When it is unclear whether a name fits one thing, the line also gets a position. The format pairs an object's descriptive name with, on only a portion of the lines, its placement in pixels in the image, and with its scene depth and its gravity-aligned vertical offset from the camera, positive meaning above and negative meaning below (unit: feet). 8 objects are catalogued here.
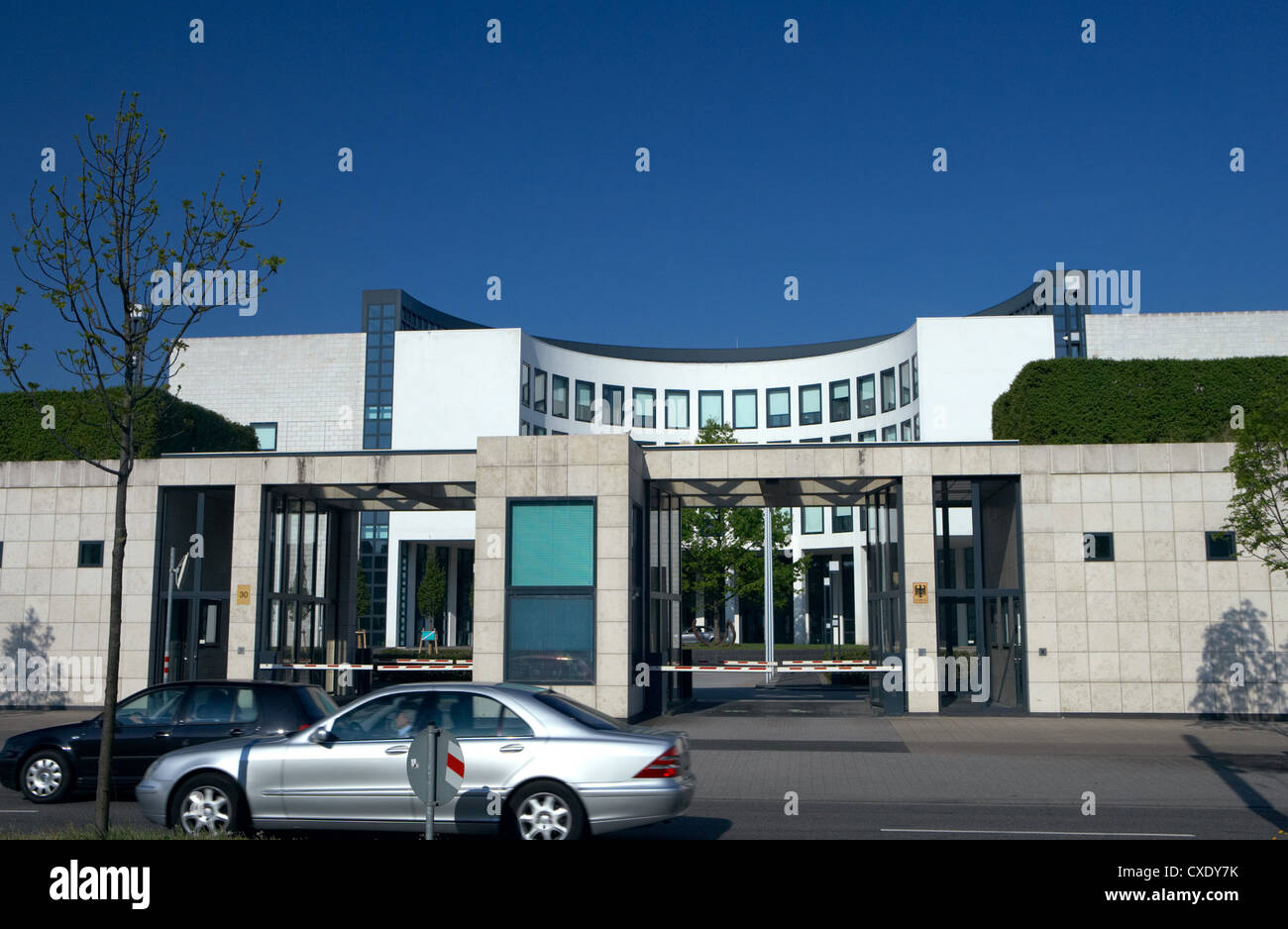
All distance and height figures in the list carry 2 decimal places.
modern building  74.54 +2.11
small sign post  25.41 -4.10
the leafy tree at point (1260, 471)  58.85 +6.15
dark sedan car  41.88 -5.49
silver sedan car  30.50 -5.16
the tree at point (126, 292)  32.09 +8.43
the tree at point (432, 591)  190.60 -0.82
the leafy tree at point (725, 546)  188.85 +6.91
